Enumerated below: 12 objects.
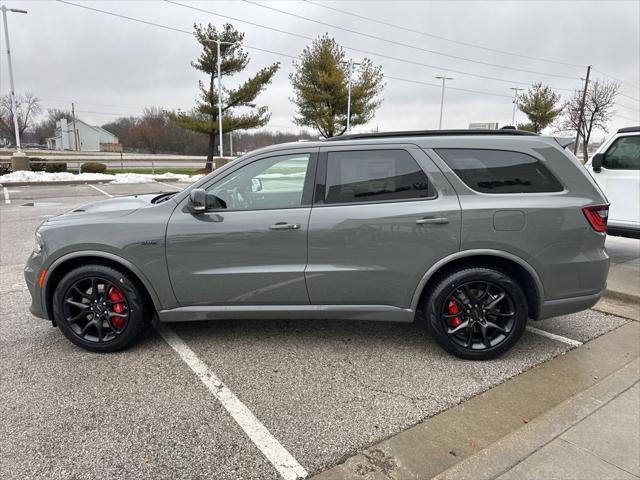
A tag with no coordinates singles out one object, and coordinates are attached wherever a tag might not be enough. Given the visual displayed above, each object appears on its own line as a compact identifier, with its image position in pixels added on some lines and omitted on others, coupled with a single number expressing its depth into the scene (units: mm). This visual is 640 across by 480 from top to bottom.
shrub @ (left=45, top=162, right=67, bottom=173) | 24609
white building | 81938
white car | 6289
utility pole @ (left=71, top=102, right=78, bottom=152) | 76000
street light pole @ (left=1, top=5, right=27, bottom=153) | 21375
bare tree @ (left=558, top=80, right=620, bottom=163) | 42281
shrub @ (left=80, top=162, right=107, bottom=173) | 25469
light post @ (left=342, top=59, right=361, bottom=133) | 31653
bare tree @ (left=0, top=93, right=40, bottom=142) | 63047
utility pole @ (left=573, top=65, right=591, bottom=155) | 38906
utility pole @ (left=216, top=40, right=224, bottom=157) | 27631
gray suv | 3391
